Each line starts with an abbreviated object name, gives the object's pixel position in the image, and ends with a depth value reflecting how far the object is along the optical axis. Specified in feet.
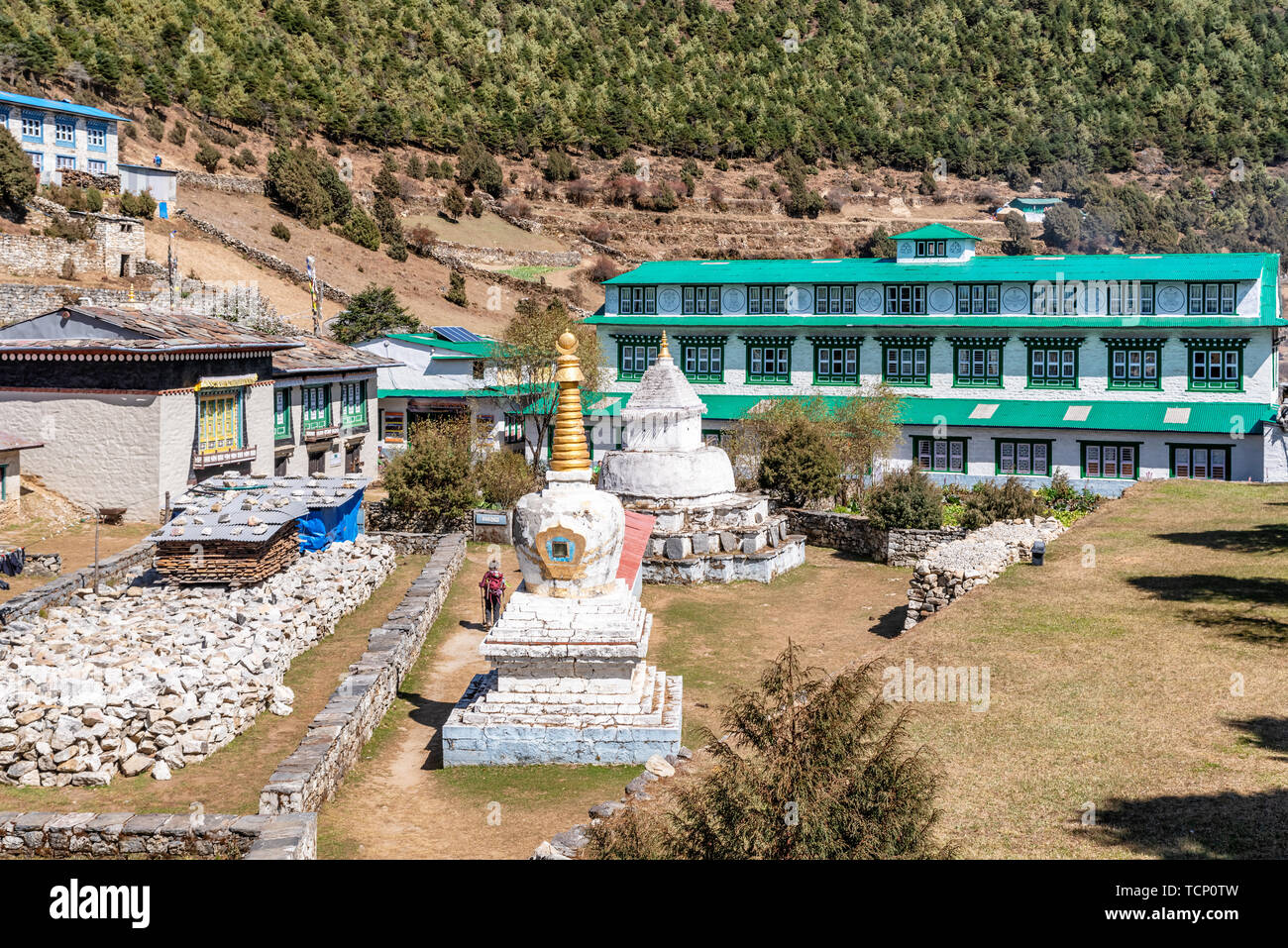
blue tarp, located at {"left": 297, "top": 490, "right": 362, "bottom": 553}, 93.50
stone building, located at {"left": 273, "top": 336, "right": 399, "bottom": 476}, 131.85
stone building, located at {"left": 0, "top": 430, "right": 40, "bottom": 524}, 96.99
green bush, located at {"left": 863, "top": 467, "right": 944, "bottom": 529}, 104.63
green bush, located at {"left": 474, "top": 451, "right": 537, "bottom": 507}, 116.67
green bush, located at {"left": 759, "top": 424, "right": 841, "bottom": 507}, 118.62
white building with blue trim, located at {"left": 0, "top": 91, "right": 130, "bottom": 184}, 212.64
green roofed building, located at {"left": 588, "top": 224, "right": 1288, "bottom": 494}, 135.44
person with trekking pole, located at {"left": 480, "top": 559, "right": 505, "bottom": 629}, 77.87
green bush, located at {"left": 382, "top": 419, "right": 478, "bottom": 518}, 111.96
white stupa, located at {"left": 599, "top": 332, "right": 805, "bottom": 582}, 100.42
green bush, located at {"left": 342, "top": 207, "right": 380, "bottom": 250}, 266.16
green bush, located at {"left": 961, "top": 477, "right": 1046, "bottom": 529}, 107.45
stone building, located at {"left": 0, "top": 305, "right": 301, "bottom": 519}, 103.76
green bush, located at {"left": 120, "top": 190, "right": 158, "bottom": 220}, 219.82
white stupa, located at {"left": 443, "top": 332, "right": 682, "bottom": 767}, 52.42
